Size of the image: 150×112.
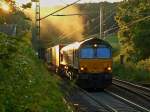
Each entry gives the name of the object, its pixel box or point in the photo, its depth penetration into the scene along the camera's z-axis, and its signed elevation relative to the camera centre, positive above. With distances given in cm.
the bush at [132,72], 4009 -113
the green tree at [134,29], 4550 +273
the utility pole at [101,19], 4596 +356
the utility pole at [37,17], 3588 +290
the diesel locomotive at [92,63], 3116 -25
